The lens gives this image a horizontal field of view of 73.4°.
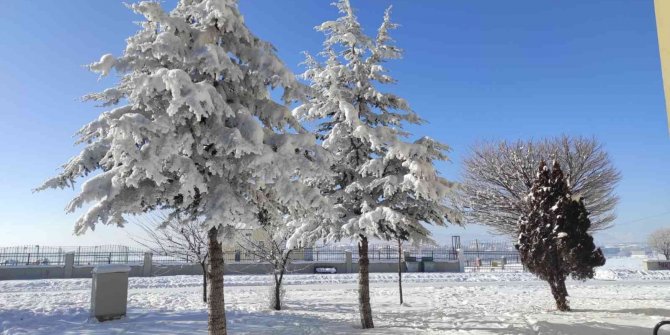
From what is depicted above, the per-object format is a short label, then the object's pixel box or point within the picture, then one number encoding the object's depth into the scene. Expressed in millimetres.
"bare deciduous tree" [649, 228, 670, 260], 46022
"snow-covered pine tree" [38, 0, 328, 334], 6531
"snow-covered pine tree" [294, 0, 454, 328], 10820
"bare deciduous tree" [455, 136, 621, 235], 26984
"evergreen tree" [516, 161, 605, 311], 13828
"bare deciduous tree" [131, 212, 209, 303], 16141
